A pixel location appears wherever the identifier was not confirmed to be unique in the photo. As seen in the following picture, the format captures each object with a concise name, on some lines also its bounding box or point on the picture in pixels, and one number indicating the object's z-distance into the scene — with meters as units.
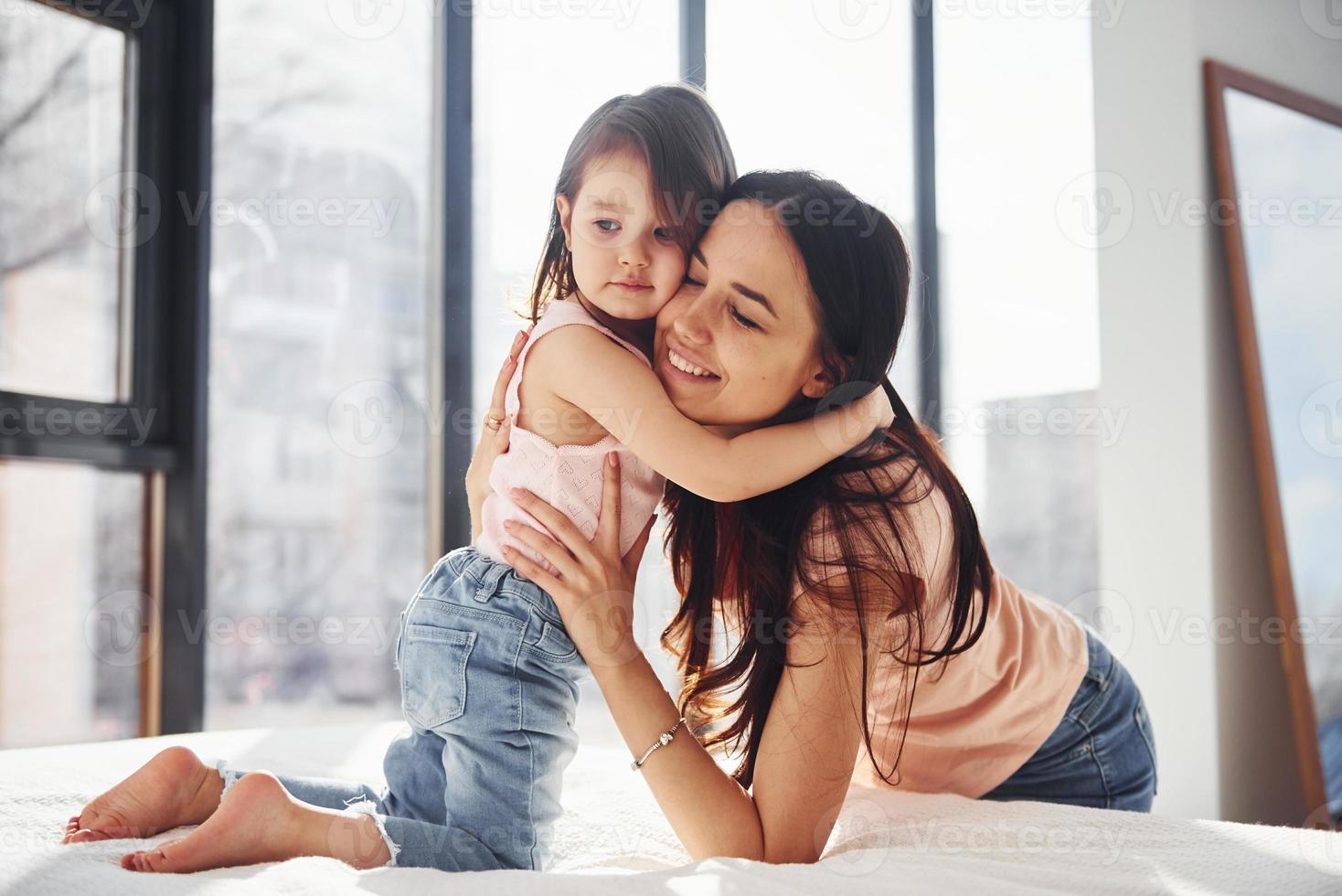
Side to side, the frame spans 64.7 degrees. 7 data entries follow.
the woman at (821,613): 1.09
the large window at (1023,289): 2.96
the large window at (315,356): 2.70
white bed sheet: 0.85
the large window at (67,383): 2.37
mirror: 2.58
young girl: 1.06
